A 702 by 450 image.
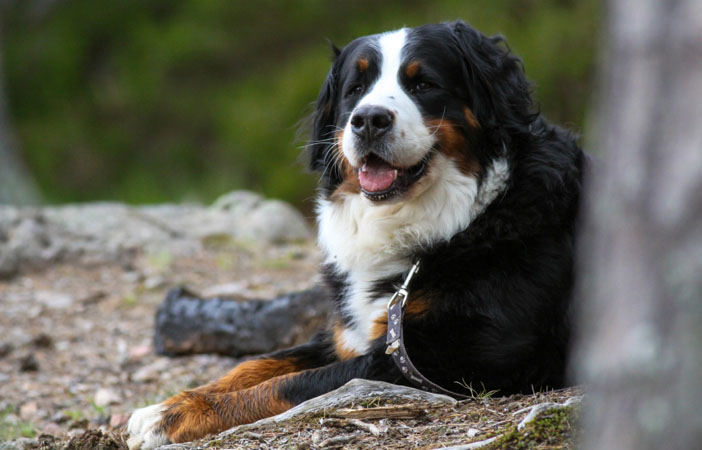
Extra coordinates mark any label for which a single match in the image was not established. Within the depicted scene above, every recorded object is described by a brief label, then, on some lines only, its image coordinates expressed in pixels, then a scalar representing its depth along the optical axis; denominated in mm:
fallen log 9609
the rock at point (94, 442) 5582
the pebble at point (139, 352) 10148
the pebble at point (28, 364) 9758
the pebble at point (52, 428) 7752
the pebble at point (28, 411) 8352
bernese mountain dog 6187
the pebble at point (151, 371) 9477
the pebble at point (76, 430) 7486
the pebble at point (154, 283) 12704
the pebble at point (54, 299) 12141
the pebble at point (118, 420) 7664
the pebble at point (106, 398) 8703
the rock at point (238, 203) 15797
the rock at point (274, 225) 14750
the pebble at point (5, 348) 10264
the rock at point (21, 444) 5559
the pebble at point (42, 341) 10591
